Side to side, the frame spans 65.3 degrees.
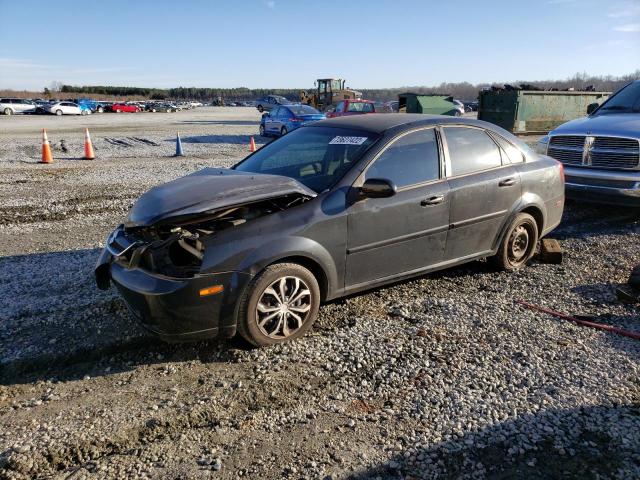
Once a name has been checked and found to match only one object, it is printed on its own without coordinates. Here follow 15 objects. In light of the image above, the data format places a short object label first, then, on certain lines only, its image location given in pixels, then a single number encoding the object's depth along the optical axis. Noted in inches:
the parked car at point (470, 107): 2110.0
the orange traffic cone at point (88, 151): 584.7
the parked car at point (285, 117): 791.7
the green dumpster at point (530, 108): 713.6
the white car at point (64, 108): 1852.9
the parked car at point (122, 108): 2233.0
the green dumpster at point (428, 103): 814.5
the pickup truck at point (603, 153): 277.4
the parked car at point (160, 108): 2390.7
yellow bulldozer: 1270.1
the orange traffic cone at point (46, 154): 540.4
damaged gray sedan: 140.1
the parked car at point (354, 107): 807.7
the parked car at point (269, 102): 2062.0
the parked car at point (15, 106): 1785.2
